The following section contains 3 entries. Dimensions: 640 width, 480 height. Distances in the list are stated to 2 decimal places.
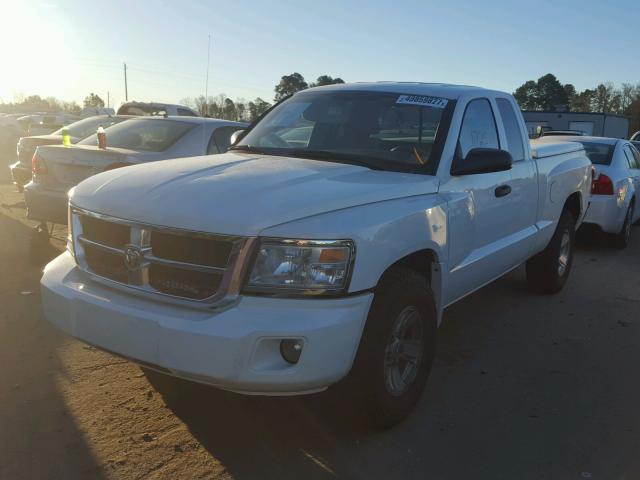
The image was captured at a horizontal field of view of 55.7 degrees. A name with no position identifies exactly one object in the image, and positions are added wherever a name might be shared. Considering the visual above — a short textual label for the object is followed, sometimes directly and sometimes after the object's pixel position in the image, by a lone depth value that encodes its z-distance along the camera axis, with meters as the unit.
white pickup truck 2.63
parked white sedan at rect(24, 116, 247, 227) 6.15
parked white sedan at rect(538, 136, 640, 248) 8.32
